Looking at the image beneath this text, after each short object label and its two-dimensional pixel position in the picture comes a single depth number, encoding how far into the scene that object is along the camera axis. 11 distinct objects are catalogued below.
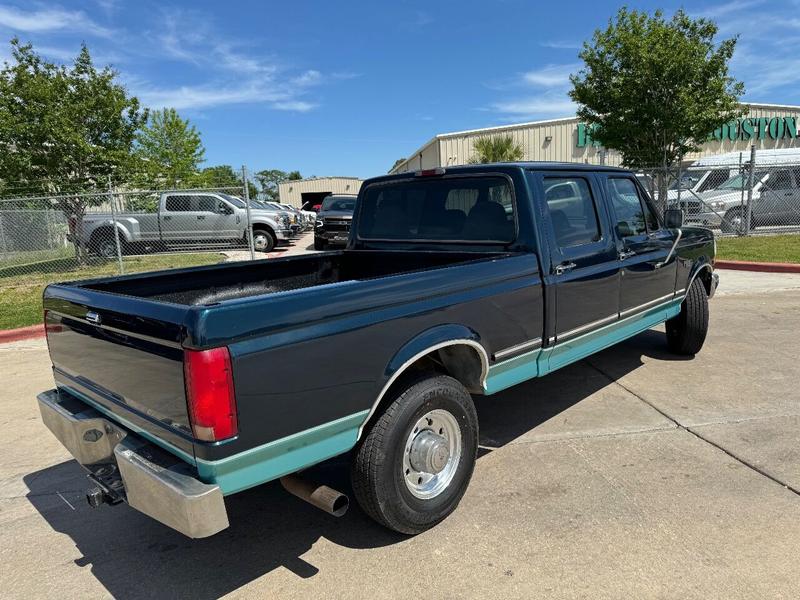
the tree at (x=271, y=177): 117.22
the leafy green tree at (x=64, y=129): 12.18
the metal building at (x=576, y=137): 33.62
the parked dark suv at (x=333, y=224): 16.33
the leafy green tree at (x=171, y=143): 34.59
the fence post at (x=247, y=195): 12.00
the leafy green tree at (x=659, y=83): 13.66
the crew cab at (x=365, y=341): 2.12
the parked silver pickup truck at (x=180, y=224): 16.03
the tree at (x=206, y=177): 34.88
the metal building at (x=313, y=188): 61.29
